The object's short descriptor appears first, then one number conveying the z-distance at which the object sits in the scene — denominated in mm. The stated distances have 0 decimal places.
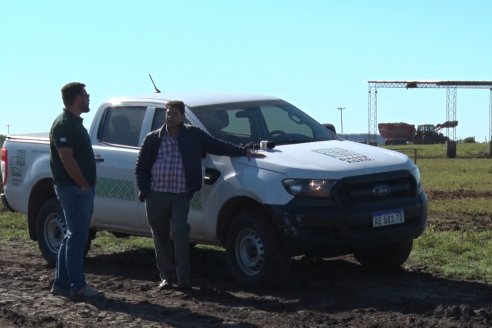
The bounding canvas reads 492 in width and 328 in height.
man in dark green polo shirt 8789
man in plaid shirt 9148
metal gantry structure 66625
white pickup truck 8922
